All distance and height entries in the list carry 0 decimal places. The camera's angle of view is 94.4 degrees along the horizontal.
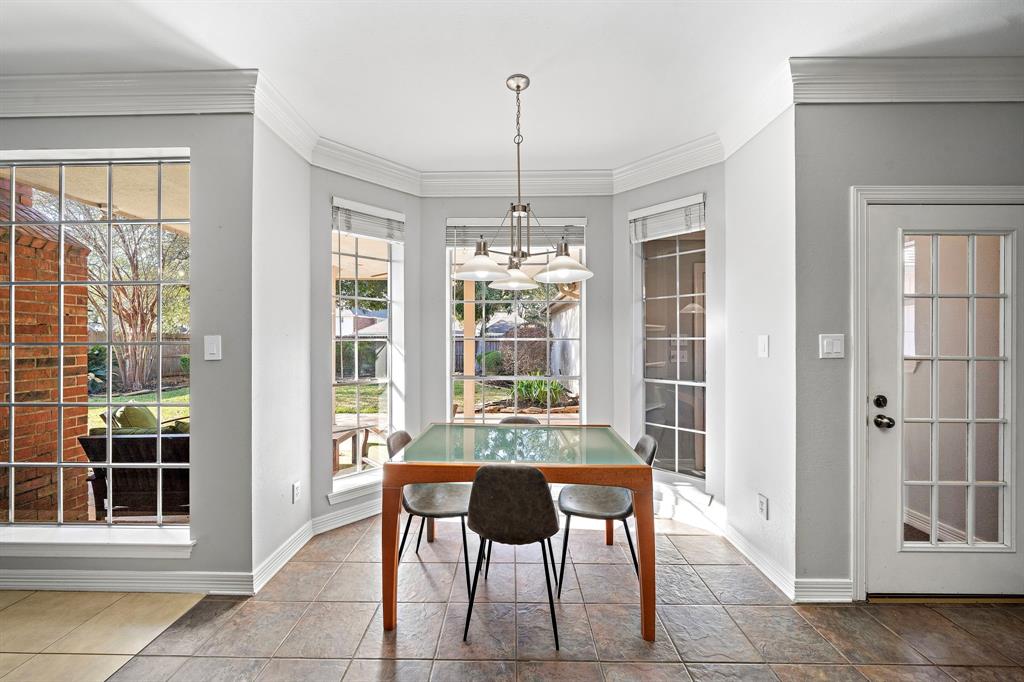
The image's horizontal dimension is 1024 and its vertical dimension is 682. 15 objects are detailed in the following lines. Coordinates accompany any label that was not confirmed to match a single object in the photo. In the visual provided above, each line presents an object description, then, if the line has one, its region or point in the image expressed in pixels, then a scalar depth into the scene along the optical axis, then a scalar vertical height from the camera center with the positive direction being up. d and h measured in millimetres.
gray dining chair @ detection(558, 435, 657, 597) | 2545 -911
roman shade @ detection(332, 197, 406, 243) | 3572 +953
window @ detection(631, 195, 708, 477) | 3670 +73
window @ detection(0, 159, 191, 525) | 2809 -32
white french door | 2516 -336
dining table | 2213 -624
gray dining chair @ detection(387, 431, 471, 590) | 2573 -914
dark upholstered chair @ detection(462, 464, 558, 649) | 2084 -738
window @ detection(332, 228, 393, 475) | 3660 -77
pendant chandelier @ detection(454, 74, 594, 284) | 2371 +363
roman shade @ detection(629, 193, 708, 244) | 3570 +960
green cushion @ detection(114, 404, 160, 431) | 3098 -510
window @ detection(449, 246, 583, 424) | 4160 -93
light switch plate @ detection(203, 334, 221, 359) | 2621 -33
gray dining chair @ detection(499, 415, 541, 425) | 3412 -568
